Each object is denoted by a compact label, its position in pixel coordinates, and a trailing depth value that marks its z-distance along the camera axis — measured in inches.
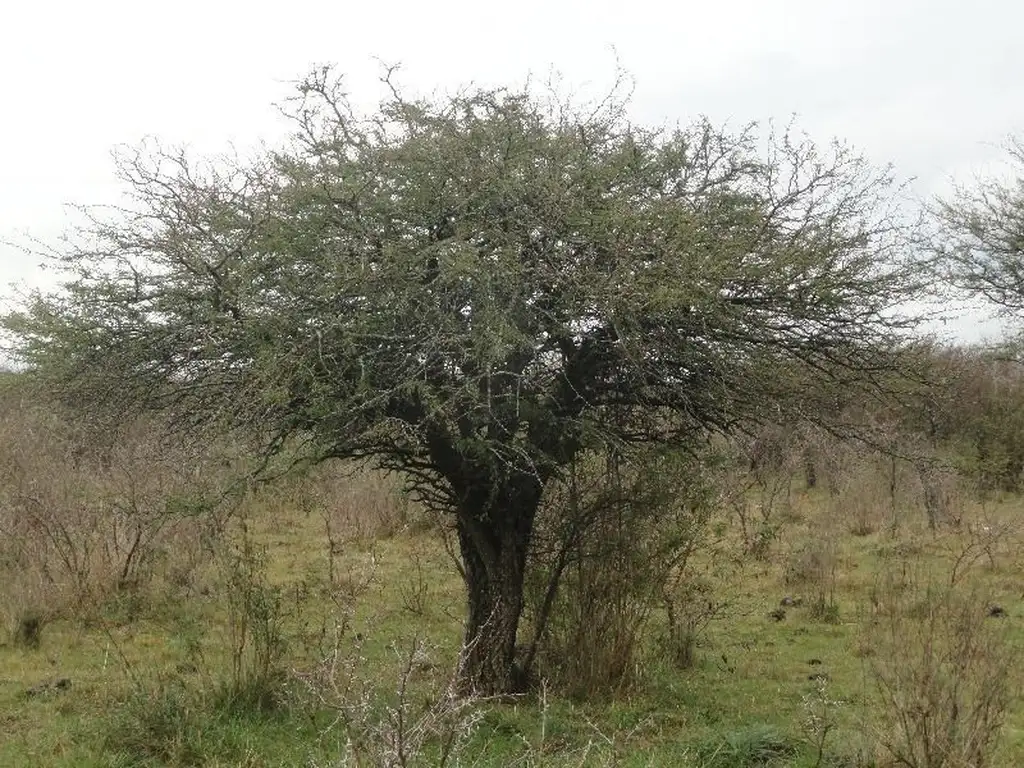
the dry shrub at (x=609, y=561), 315.0
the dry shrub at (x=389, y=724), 140.6
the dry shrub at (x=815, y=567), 481.7
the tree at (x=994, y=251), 688.4
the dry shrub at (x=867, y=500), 664.4
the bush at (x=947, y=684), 210.1
